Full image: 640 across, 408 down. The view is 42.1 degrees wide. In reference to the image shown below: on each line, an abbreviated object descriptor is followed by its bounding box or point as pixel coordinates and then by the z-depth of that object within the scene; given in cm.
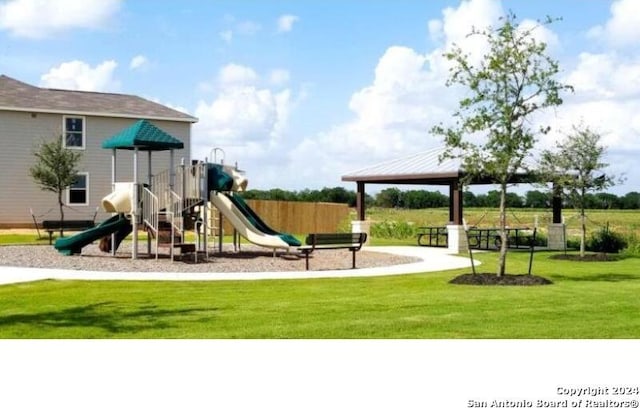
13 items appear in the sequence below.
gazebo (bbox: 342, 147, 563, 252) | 2572
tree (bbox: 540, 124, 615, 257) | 2411
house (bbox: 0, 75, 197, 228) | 3400
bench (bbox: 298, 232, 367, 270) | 1867
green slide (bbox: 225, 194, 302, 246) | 2114
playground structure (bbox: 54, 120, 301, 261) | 2056
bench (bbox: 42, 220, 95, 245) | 2602
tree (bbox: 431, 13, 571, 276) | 1560
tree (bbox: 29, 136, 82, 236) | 3050
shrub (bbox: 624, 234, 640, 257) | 2578
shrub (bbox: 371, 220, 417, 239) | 3478
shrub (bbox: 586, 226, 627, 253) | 2747
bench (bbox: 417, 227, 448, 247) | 2961
